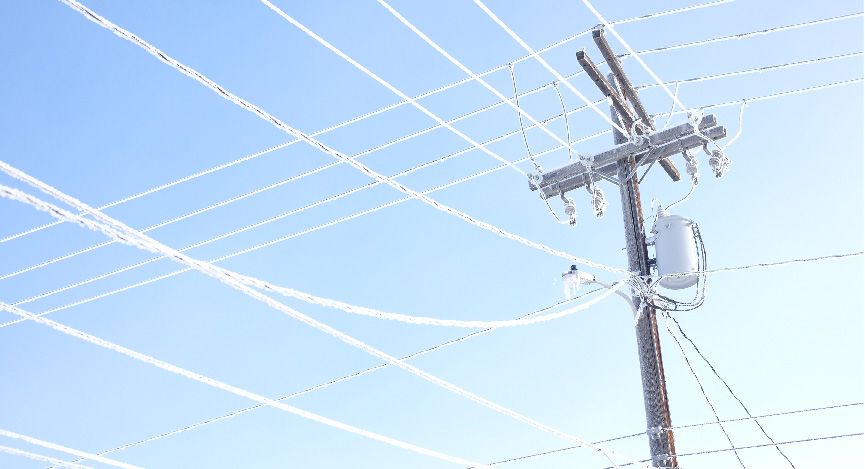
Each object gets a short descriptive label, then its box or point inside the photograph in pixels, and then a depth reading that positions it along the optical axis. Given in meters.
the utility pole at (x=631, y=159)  9.91
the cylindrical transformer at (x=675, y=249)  10.30
